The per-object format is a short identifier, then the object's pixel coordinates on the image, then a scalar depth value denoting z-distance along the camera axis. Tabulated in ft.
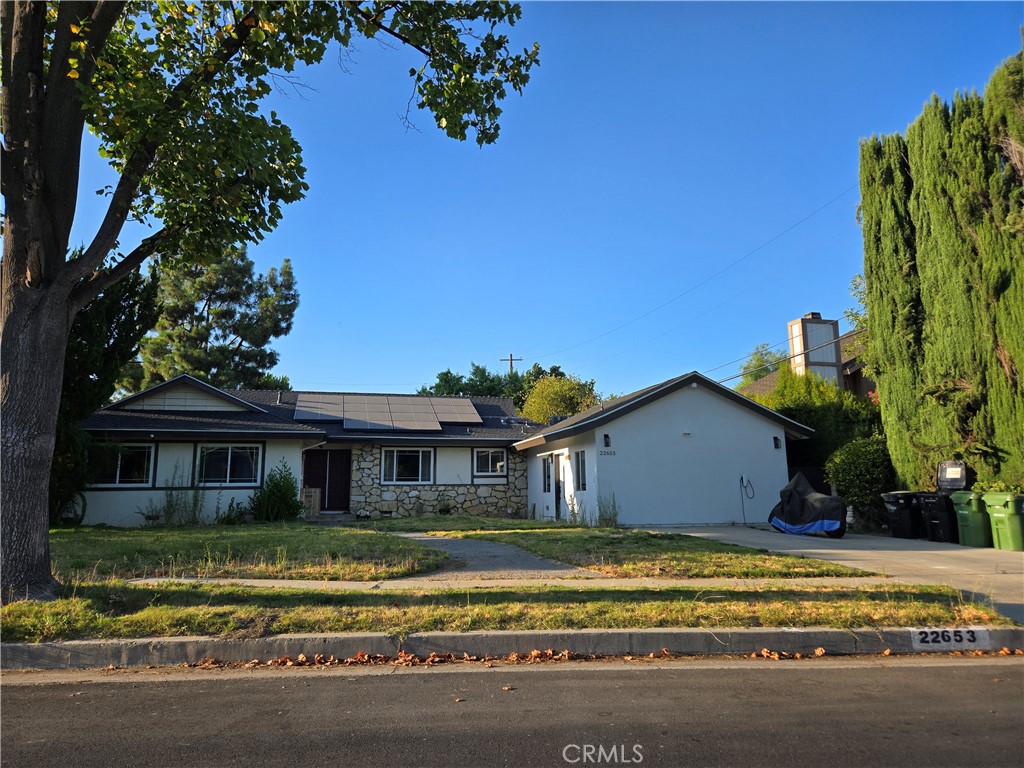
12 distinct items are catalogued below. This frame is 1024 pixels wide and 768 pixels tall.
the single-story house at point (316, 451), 62.08
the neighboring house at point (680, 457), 59.77
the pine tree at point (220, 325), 120.06
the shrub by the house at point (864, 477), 56.49
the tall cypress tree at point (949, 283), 45.73
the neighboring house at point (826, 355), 93.04
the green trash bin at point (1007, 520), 40.75
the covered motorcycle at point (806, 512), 50.39
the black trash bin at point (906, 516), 50.21
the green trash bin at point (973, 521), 43.52
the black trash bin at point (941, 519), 46.85
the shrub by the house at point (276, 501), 62.80
